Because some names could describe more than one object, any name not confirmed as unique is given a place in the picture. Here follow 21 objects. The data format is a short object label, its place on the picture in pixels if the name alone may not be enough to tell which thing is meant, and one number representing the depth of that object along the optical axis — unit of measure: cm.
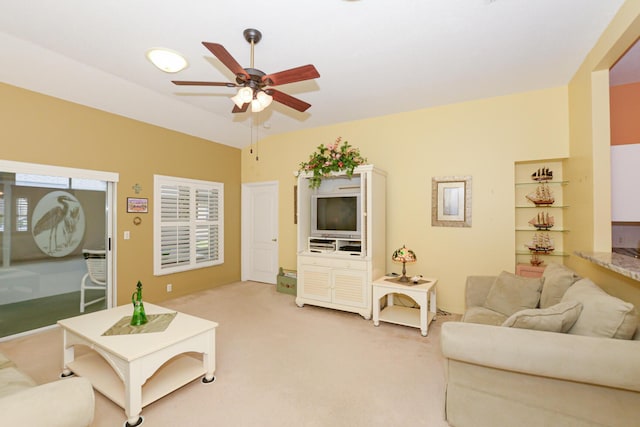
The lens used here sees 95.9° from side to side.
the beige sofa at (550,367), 145
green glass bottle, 238
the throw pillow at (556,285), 234
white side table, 324
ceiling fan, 197
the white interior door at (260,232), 561
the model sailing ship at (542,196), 354
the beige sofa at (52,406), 116
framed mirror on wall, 386
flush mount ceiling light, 238
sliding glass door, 321
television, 407
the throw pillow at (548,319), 171
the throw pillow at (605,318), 158
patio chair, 381
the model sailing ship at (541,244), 356
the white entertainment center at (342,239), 380
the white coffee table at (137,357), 189
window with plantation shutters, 455
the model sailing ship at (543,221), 353
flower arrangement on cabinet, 391
